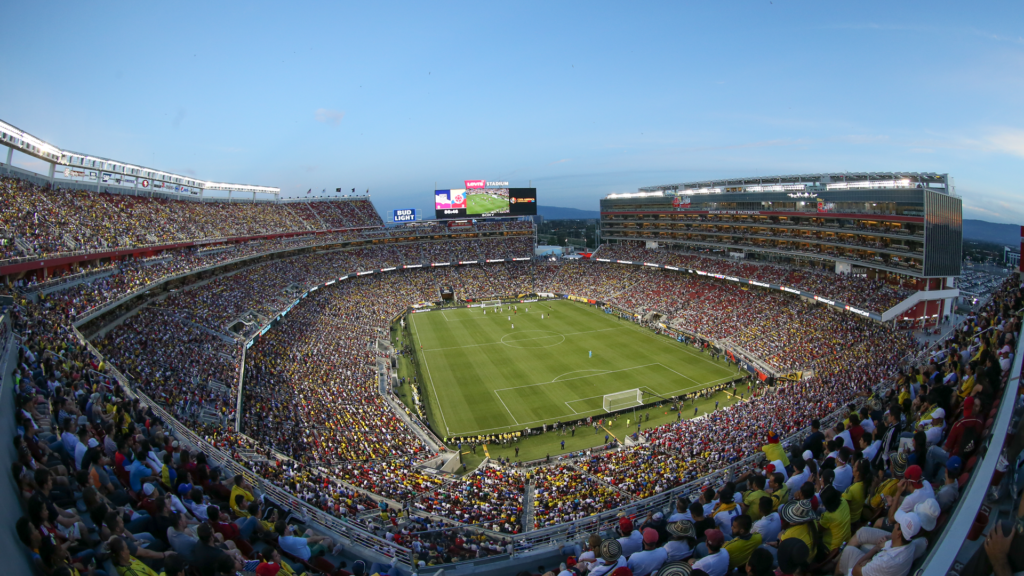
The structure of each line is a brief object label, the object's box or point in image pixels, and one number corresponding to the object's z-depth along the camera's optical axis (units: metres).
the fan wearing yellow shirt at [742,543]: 5.07
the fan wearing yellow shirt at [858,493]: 5.51
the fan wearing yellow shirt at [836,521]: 5.21
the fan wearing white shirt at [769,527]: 5.57
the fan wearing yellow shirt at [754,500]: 6.23
